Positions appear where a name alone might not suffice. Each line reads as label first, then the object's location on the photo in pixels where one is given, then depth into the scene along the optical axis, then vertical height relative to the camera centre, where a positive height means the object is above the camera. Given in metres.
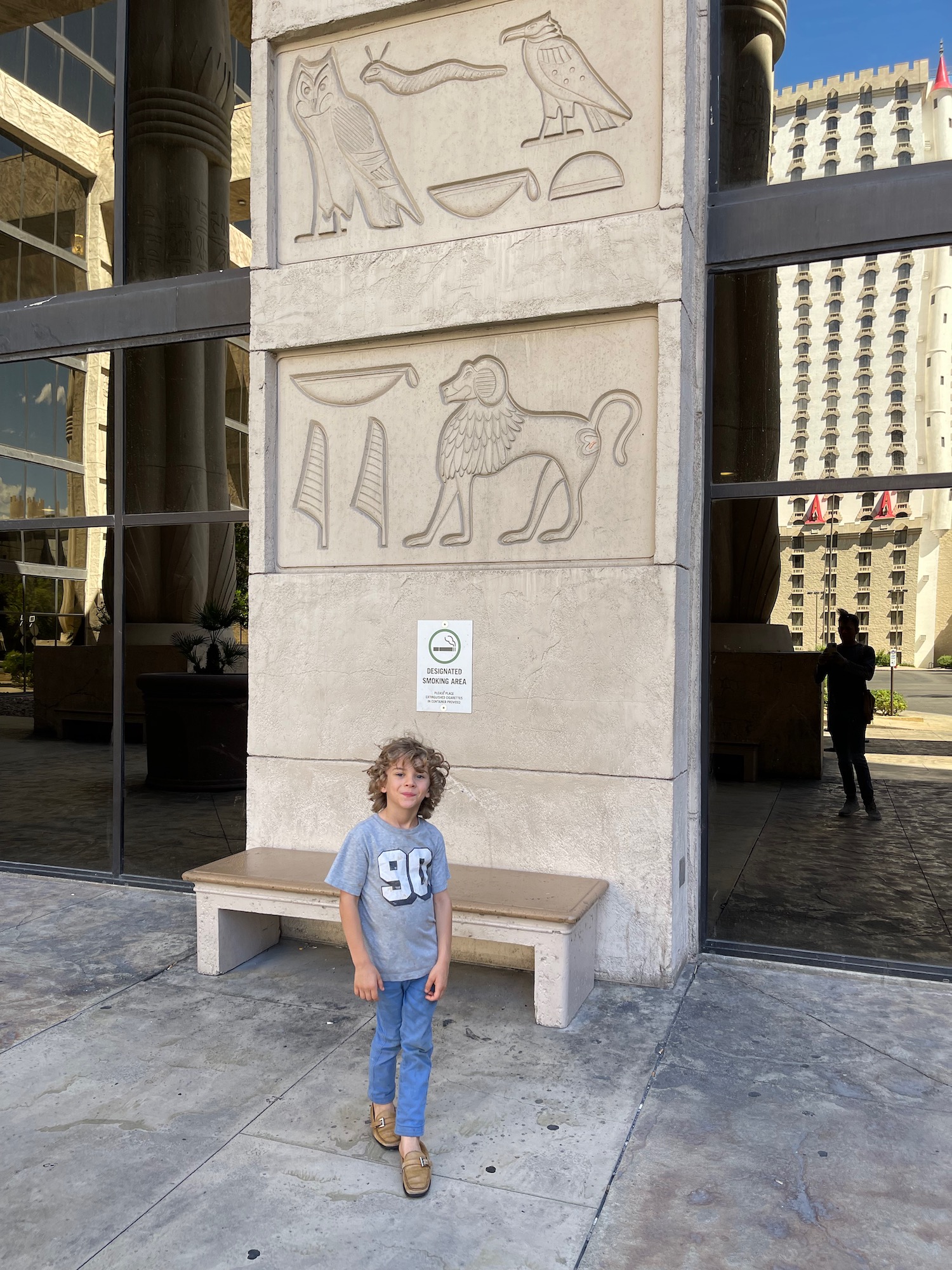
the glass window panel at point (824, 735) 5.27 -0.63
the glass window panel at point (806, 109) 5.29 +2.94
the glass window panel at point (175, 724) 6.96 -0.79
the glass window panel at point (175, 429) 6.77 +1.32
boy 3.12 -0.95
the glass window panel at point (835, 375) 5.20 +1.39
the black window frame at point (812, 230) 5.04 +2.11
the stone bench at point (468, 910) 4.41 -1.42
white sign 5.41 -0.27
